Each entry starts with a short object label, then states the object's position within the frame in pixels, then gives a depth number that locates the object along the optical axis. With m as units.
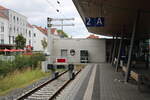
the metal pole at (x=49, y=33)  16.89
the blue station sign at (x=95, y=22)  9.95
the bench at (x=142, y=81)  6.39
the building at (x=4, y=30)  33.30
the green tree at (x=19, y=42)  33.13
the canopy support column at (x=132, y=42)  8.04
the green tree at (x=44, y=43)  45.99
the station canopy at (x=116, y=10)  8.08
